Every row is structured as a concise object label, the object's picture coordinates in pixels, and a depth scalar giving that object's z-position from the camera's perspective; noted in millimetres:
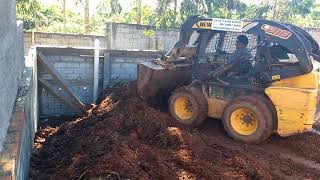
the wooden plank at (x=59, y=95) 6232
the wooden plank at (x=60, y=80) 6141
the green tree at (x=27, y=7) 9335
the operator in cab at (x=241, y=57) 5135
